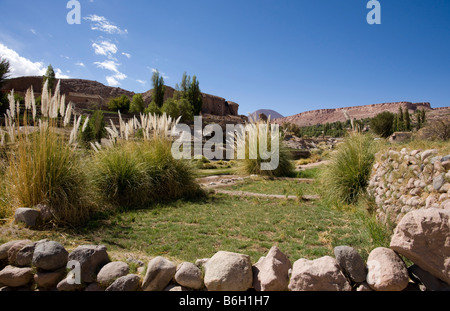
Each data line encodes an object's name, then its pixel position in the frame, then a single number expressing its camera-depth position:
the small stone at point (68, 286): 1.95
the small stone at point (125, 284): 1.83
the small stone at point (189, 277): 1.88
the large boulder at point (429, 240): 1.68
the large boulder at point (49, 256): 2.01
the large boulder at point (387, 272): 1.67
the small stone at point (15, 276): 2.06
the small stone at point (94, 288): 1.94
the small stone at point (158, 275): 1.86
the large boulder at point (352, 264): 1.78
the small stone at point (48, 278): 2.02
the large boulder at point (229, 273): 1.81
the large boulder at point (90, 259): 2.00
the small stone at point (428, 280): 1.72
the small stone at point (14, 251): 2.26
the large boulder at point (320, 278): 1.72
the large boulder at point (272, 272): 1.78
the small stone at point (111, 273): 1.93
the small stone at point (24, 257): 2.16
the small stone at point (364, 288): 1.73
